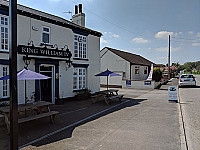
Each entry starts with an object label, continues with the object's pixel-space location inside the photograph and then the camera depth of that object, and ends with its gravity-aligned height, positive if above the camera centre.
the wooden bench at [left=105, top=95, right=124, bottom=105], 10.73 -1.45
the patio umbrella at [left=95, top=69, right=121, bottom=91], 11.94 +0.22
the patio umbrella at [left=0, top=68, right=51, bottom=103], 5.97 +0.08
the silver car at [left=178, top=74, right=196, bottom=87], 20.33 -0.52
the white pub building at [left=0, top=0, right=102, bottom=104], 8.97 +1.48
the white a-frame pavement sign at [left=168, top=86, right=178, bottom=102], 11.28 -1.18
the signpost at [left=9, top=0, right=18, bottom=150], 2.92 +0.07
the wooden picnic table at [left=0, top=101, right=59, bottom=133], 5.74 -1.27
